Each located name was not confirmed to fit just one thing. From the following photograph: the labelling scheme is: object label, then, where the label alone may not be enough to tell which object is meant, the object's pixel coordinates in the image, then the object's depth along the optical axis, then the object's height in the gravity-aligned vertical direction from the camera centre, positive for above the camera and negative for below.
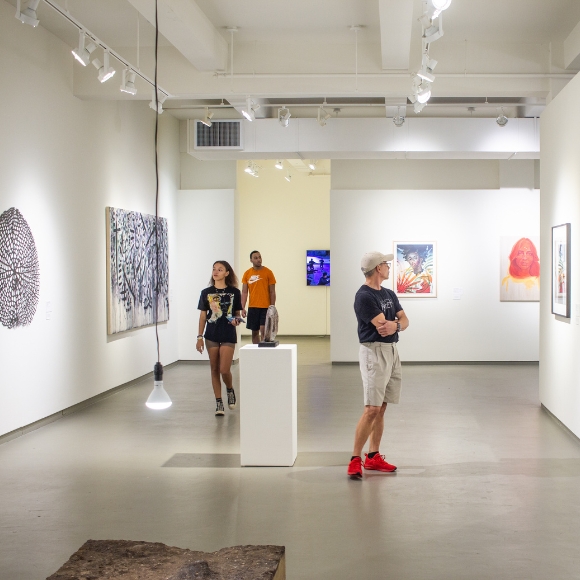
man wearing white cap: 5.73 -0.53
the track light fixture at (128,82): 7.54 +1.90
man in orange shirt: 11.39 -0.26
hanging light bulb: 4.29 -0.70
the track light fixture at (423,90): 7.66 +1.84
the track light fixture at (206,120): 9.74 +1.97
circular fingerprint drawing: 7.07 +0.03
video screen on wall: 18.33 +0.18
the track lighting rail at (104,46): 6.37 +2.16
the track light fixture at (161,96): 8.73 +2.07
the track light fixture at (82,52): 6.62 +1.93
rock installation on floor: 2.95 -1.17
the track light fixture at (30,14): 5.66 +1.93
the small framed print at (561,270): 7.52 +0.05
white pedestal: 6.14 -1.06
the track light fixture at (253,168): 14.30 +2.02
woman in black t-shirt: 8.23 -0.49
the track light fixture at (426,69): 6.96 +1.90
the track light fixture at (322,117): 9.92 +2.06
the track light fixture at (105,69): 7.11 +1.92
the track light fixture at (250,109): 8.55 +1.88
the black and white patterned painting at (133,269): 9.92 +0.07
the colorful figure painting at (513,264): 13.16 +0.17
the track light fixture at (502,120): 10.77 +2.17
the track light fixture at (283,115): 9.65 +2.00
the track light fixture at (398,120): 10.77 +2.17
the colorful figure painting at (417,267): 13.21 +0.13
